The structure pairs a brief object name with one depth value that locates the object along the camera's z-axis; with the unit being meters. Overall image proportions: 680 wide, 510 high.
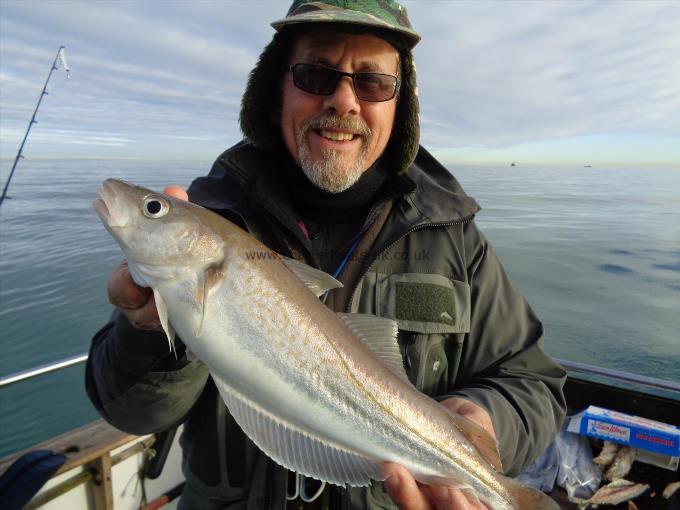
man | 2.17
